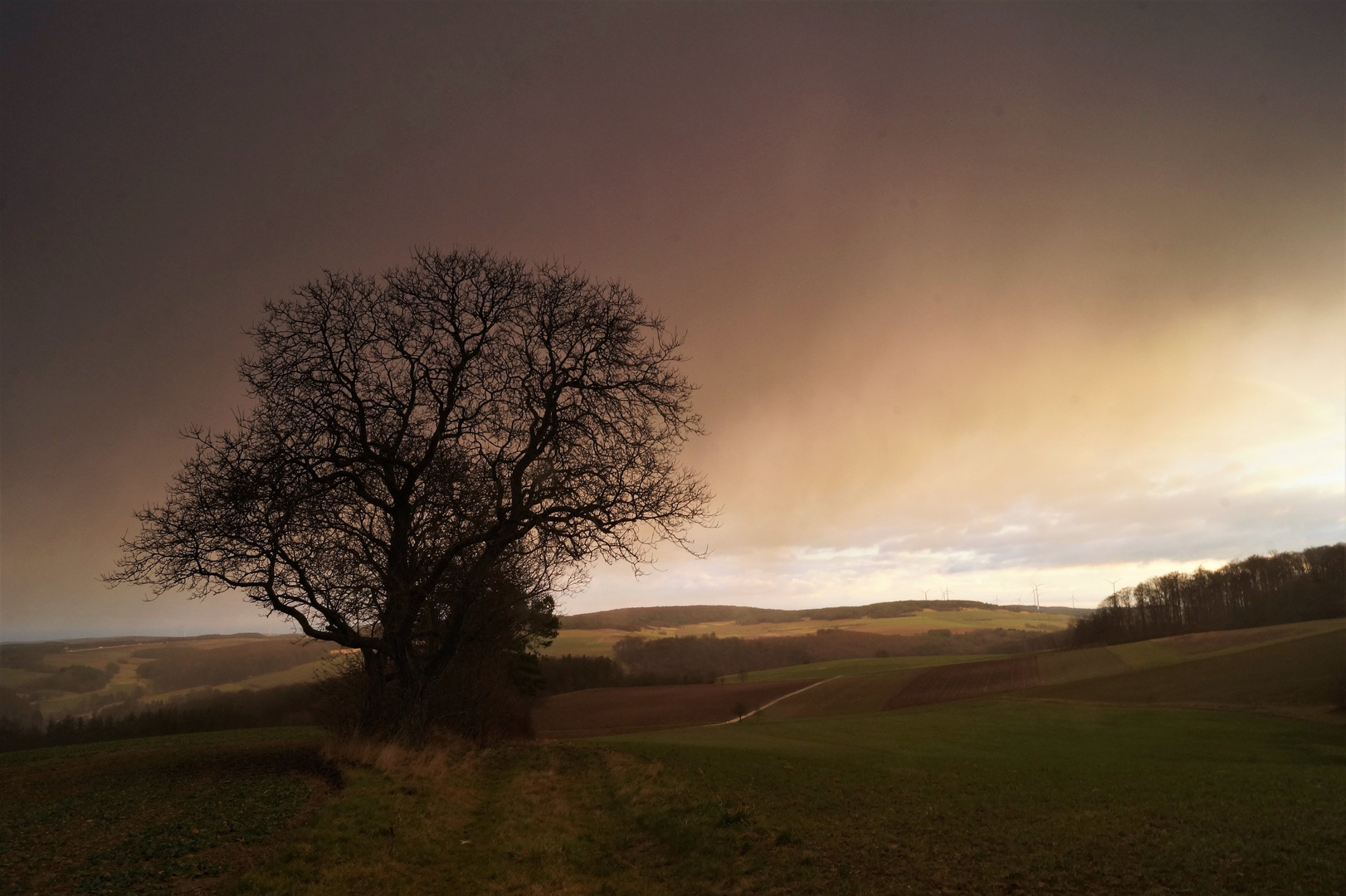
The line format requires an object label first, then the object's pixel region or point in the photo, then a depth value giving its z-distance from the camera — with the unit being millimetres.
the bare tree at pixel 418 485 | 12742
